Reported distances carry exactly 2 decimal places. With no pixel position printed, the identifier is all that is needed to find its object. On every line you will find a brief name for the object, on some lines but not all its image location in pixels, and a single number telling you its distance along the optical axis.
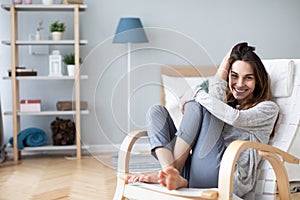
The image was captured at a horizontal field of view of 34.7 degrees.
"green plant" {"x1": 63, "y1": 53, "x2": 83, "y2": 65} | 4.17
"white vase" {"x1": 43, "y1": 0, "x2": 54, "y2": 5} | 4.07
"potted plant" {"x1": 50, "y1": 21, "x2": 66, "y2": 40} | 4.13
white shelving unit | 3.99
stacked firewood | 4.20
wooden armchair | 1.82
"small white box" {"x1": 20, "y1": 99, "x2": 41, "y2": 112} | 4.07
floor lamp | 4.14
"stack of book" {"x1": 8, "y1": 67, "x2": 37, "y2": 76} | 4.03
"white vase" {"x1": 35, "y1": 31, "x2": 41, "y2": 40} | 4.14
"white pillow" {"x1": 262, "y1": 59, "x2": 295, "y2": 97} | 2.30
